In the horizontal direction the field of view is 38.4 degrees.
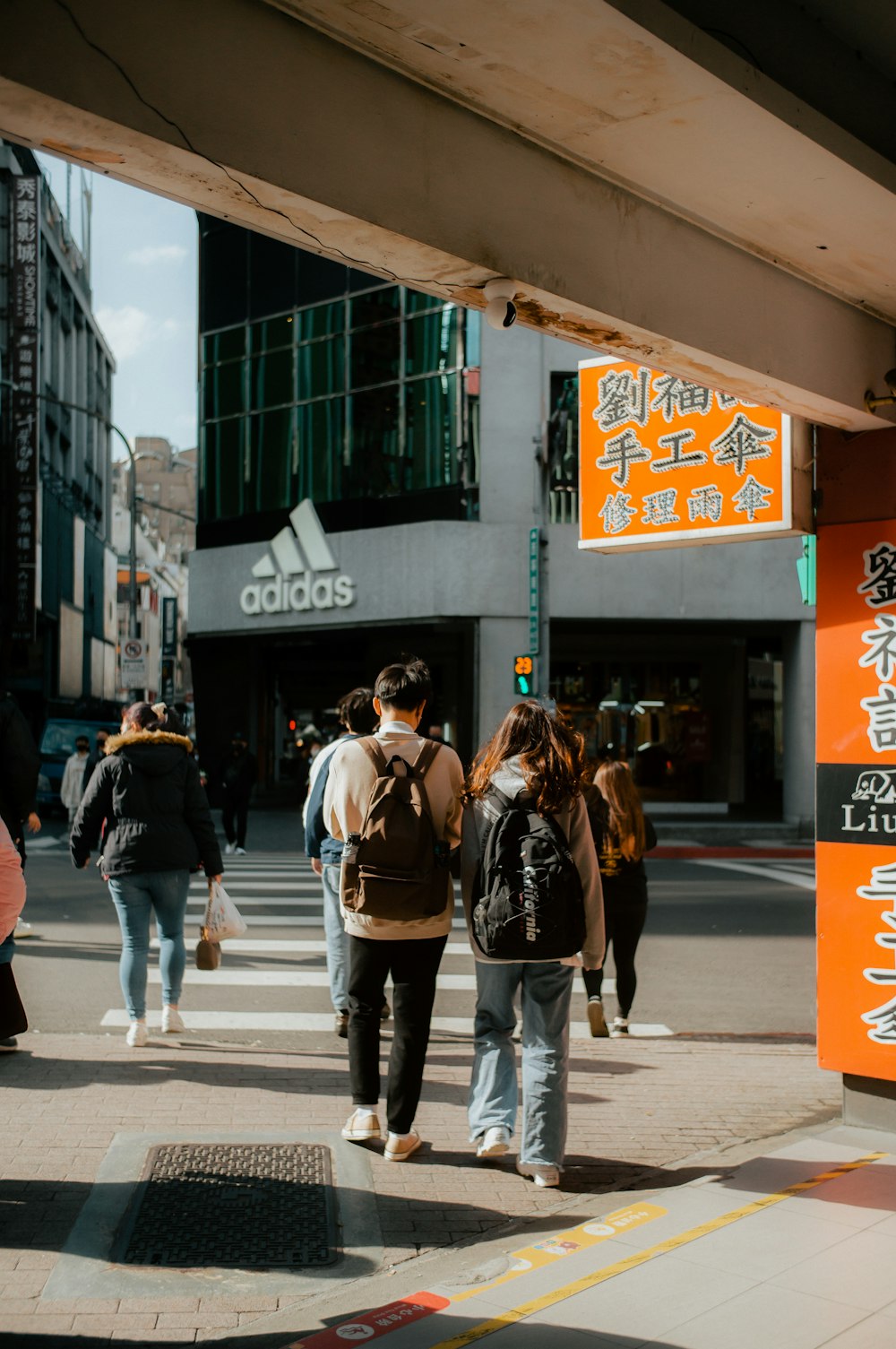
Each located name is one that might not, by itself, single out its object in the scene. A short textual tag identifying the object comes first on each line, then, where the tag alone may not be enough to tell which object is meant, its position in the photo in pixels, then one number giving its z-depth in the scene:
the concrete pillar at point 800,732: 23.77
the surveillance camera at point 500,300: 4.31
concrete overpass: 3.38
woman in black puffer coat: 7.07
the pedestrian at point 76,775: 18.80
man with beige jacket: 5.25
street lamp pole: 30.73
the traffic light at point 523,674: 19.56
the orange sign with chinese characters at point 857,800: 5.57
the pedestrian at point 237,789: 18.52
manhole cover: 4.30
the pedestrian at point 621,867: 7.82
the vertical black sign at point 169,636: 41.56
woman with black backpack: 4.97
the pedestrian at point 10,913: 4.68
